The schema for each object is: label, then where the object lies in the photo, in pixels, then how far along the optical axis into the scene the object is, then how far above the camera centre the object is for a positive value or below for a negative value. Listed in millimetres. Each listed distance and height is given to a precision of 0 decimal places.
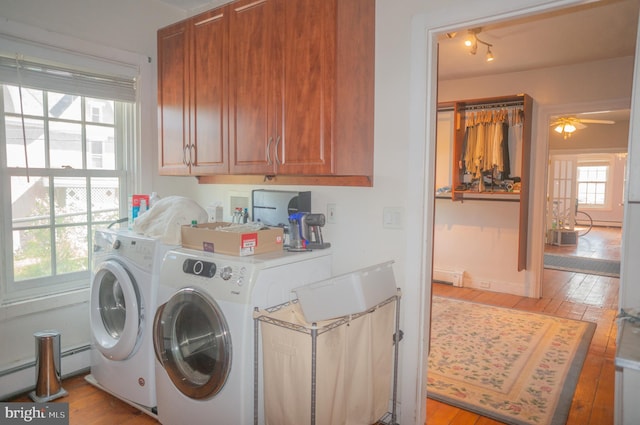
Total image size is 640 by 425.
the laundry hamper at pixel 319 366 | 1646 -769
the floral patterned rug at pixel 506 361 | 2357 -1244
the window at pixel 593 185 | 11141 +75
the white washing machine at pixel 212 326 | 1783 -664
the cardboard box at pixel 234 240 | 1967 -280
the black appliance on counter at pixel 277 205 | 2494 -129
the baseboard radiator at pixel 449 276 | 4977 -1119
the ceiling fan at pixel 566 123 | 5629 +895
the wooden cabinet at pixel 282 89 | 1982 +511
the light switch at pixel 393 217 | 2121 -167
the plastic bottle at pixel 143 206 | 2699 -151
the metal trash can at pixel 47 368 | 2346 -1077
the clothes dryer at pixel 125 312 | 2186 -741
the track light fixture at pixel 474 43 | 3239 +1230
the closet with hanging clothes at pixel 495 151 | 4371 +401
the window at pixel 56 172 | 2426 +69
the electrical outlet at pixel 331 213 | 2402 -168
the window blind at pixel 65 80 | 2332 +641
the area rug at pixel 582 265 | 5824 -1180
